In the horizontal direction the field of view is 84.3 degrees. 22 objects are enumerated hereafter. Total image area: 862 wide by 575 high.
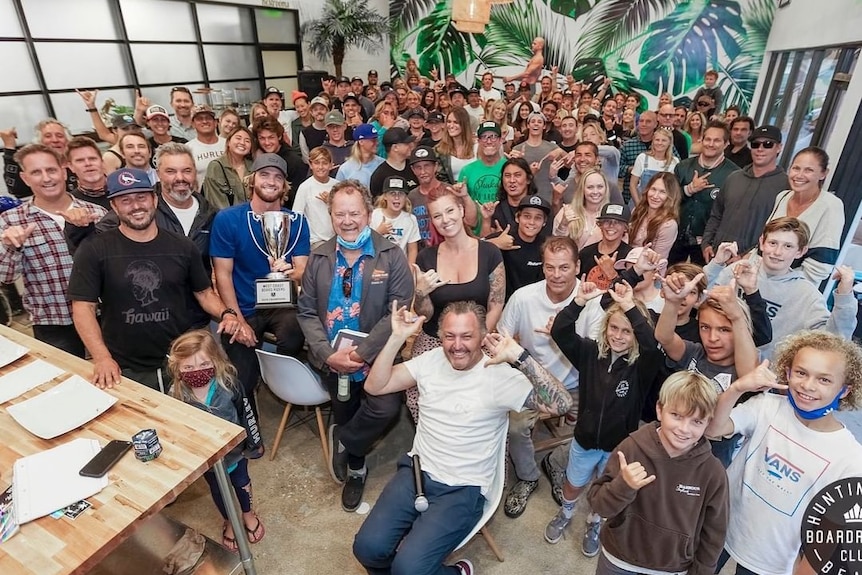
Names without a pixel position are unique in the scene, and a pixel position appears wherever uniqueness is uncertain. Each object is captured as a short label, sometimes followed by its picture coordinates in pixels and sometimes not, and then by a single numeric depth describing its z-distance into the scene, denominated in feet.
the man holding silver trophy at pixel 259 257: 8.85
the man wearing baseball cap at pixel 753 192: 10.78
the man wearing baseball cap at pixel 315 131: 18.21
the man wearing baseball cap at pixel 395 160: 12.58
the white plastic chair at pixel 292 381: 8.32
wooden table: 4.42
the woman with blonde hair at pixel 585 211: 10.80
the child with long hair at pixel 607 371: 6.72
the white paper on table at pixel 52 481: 4.77
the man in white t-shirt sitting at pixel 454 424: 6.61
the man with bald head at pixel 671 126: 16.92
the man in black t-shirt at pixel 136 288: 7.25
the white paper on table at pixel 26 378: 6.23
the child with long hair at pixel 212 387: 7.06
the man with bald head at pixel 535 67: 31.92
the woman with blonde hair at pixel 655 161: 14.52
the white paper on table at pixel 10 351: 6.80
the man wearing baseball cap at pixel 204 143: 13.89
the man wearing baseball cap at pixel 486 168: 12.83
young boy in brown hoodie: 5.27
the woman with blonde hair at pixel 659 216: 10.48
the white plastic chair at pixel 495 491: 6.61
